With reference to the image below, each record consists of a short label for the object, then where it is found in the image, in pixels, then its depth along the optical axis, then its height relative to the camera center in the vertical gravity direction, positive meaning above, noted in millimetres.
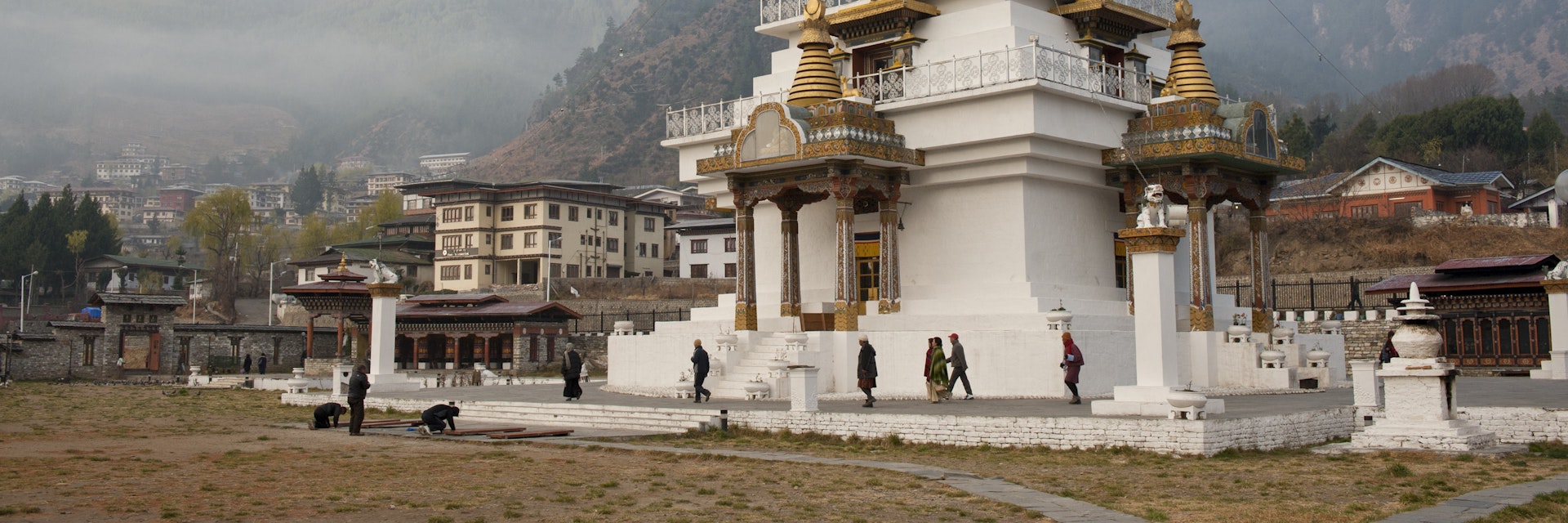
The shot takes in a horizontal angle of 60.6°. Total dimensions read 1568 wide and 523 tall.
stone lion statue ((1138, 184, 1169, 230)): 16734 +1854
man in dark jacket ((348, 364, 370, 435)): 18688 -491
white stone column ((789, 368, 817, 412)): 17812 -366
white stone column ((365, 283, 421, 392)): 27672 +548
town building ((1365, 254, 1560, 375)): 31812 +1052
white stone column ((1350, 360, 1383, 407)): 17125 -341
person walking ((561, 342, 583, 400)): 22484 -107
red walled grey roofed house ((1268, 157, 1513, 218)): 58594 +7234
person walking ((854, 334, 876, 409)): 19594 -148
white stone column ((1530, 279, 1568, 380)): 27328 +616
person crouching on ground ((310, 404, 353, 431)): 19750 -684
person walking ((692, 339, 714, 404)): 21828 -72
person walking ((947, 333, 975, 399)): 20188 -32
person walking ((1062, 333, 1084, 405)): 19219 -23
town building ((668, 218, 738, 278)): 75250 +6524
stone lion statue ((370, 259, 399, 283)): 27422 +1904
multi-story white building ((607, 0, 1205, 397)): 23109 +3226
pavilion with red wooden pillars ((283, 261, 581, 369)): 49656 +1313
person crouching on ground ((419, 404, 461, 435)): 18281 -722
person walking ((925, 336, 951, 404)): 20000 -150
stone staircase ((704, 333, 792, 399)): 22297 -142
